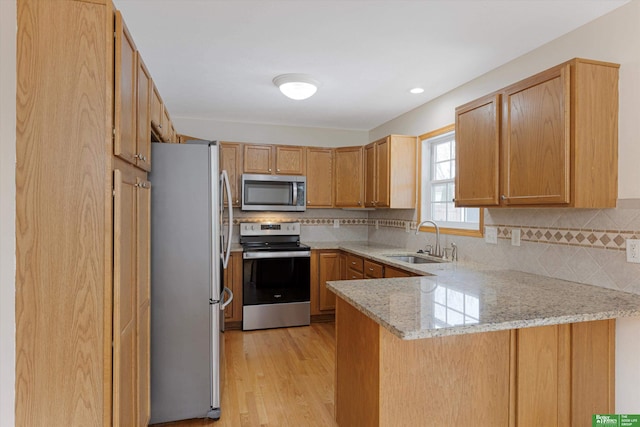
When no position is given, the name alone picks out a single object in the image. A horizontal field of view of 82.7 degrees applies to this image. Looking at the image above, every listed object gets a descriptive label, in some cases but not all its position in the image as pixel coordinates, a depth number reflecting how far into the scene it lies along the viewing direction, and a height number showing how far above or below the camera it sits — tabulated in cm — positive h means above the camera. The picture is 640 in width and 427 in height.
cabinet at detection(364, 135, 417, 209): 386 +43
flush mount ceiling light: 297 +106
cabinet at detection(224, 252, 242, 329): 400 -82
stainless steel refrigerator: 218 -42
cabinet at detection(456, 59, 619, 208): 185 +41
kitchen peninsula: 155 -68
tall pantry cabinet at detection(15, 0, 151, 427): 127 +0
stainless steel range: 400 -84
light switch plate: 275 -18
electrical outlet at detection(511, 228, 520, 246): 254 -17
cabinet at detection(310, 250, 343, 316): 429 -77
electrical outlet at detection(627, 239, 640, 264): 181 -19
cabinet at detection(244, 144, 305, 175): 438 +64
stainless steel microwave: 431 +23
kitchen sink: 347 -46
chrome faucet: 332 -33
